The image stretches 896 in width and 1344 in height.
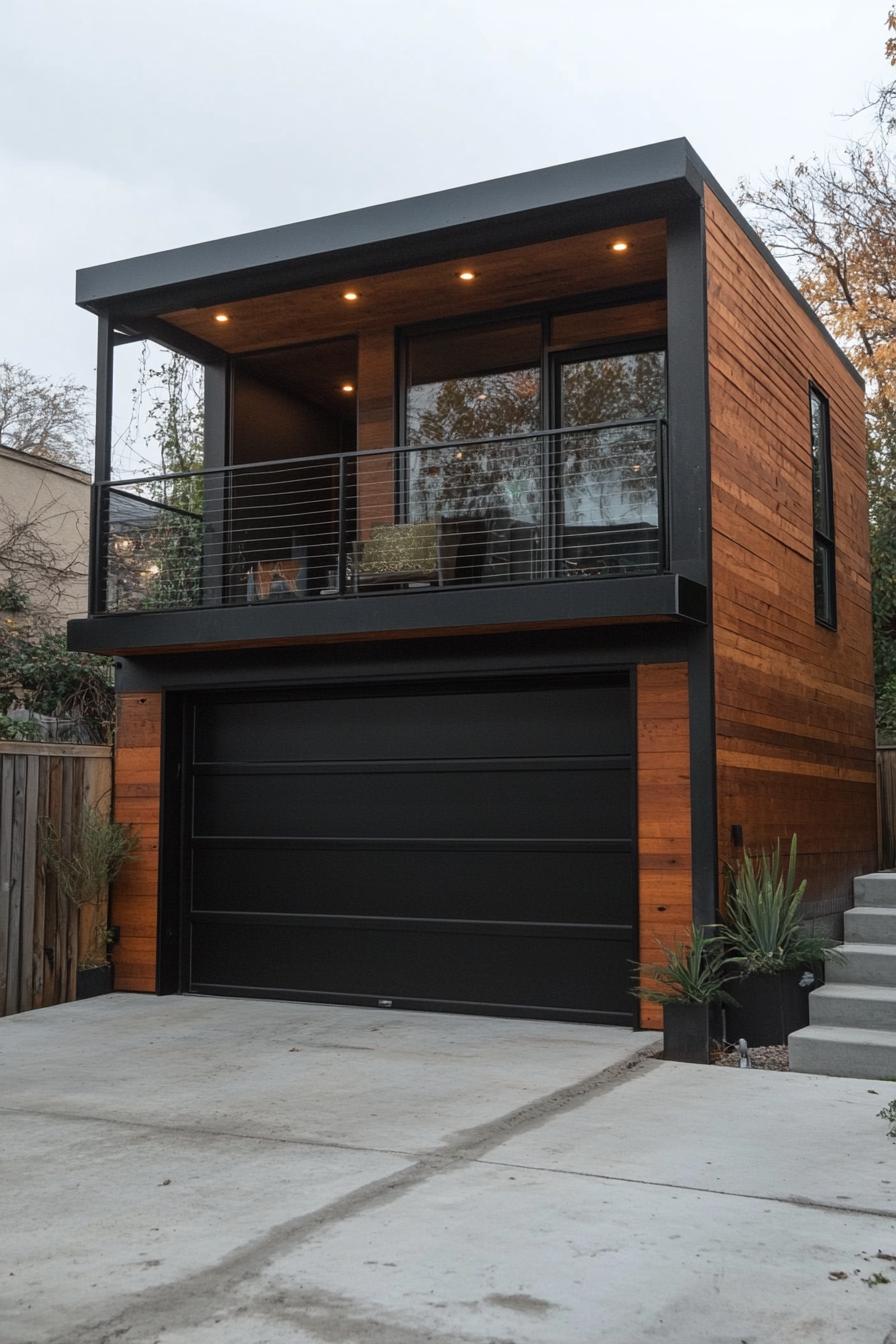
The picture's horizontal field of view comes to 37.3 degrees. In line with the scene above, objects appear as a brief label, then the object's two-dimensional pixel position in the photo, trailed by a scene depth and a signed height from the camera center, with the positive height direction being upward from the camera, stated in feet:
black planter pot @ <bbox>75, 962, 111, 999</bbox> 28.84 -4.08
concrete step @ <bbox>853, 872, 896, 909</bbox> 29.94 -2.19
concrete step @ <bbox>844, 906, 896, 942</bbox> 27.73 -2.78
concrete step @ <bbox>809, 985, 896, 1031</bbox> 23.30 -3.81
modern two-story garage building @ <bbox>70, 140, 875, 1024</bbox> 25.22 +3.49
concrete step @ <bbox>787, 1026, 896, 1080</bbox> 21.84 -4.32
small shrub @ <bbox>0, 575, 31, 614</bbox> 44.42 +6.62
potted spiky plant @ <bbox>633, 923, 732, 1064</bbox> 22.66 -3.50
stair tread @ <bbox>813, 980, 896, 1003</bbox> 23.91 -3.63
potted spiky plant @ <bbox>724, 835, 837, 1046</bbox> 23.56 -2.97
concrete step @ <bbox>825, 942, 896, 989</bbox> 25.40 -3.36
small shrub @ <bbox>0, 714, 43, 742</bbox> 35.58 +1.73
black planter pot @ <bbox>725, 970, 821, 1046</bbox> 23.47 -3.84
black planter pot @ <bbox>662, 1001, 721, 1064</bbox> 22.61 -4.08
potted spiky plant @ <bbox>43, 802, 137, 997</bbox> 28.02 -1.51
